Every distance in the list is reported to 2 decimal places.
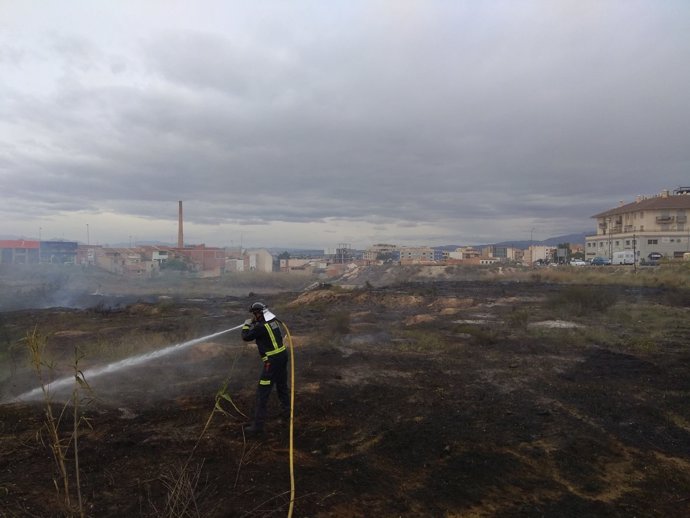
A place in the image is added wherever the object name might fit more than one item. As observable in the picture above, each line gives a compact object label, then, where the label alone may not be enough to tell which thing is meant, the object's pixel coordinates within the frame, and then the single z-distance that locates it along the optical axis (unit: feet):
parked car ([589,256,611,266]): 176.00
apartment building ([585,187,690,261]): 184.24
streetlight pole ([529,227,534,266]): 330.42
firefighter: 20.02
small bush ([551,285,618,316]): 62.13
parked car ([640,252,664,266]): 162.60
